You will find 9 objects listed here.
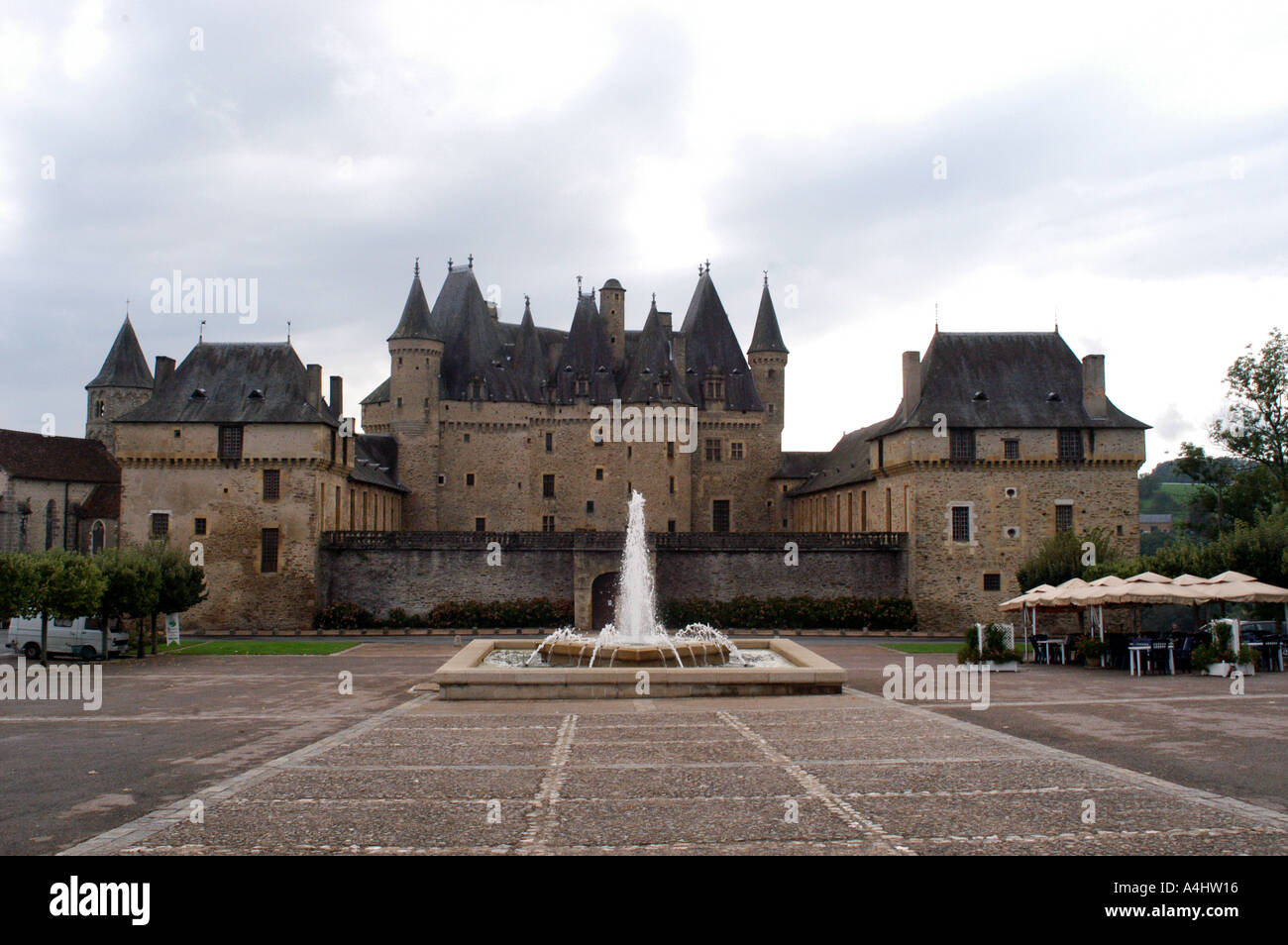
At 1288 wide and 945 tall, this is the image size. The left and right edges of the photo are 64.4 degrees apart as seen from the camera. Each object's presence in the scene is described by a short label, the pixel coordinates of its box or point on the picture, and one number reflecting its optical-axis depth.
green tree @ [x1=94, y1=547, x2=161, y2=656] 29.45
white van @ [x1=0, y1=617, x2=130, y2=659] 30.62
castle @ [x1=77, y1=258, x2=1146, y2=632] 44.94
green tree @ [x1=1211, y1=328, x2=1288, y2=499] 50.66
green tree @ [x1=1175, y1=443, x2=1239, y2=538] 59.19
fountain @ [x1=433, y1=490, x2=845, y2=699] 19.80
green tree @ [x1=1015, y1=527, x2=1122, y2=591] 38.78
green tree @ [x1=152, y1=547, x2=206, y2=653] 32.88
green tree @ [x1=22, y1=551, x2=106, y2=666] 26.17
